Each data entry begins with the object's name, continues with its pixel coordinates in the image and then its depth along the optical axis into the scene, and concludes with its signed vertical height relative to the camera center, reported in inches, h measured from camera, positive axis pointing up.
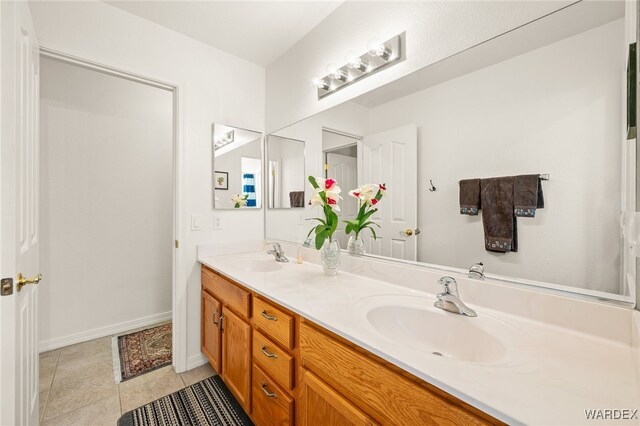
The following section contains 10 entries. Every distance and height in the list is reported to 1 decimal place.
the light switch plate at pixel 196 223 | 79.7 -3.5
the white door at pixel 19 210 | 33.1 +0.1
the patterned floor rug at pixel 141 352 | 78.3 -45.5
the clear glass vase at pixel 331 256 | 58.9 -9.8
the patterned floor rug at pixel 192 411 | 59.3 -45.9
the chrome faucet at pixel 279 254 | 76.9 -12.2
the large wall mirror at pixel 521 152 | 33.0 +9.2
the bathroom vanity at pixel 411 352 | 22.9 -14.8
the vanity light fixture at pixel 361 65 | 55.1 +33.1
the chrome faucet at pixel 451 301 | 38.3 -13.0
